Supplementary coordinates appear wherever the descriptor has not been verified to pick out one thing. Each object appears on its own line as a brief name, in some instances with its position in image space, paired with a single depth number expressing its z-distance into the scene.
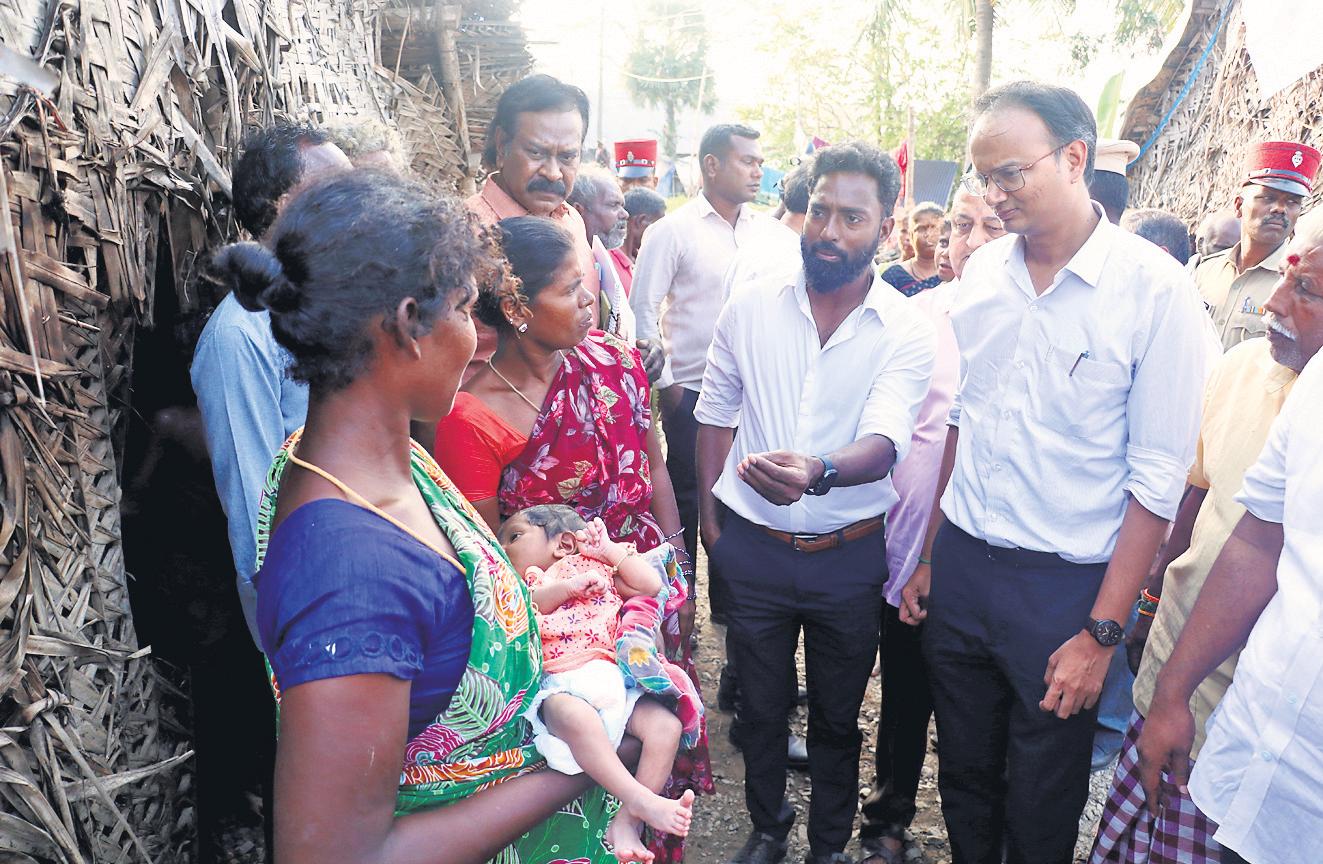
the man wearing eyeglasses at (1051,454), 2.39
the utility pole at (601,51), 34.03
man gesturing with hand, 2.96
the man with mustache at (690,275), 4.91
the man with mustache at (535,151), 3.65
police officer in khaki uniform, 4.89
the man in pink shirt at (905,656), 3.34
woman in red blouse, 2.45
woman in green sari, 1.17
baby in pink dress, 1.65
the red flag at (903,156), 13.54
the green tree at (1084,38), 14.93
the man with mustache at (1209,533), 2.21
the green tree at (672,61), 45.89
